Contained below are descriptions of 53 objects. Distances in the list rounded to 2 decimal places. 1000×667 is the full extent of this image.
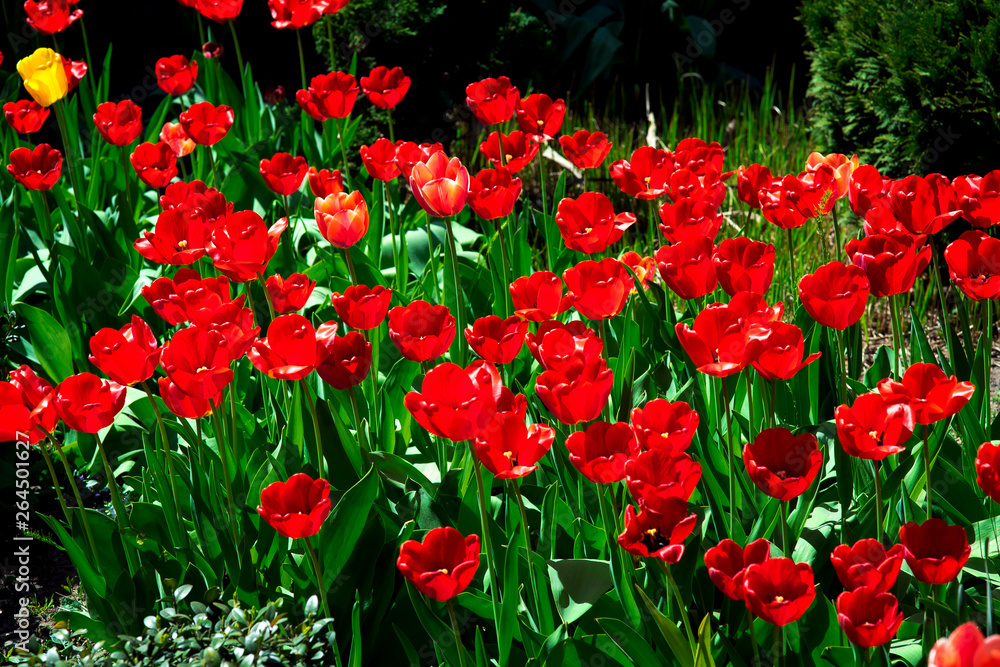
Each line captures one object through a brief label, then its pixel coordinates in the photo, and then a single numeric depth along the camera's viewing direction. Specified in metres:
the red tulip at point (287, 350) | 3.60
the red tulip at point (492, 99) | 4.21
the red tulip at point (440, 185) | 3.82
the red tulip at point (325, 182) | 4.07
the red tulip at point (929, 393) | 3.49
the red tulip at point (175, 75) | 4.61
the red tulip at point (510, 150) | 4.18
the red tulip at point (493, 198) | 3.89
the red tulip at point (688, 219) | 3.85
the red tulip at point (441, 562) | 3.43
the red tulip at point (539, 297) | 3.74
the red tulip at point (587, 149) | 4.17
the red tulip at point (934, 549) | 3.41
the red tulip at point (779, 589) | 3.39
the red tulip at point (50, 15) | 4.84
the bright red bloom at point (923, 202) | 3.78
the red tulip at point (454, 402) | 3.47
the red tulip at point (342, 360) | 3.64
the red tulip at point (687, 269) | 3.75
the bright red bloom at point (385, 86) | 4.43
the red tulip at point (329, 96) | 4.38
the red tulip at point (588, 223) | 3.88
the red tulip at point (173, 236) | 3.92
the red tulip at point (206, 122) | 4.32
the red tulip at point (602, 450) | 3.47
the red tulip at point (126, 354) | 3.63
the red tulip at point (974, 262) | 3.69
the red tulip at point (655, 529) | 3.44
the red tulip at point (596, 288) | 3.70
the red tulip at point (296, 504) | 3.52
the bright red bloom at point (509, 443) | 3.47
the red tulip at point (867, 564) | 3.39
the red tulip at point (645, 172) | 4.01
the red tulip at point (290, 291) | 3.81
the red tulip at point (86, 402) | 3.60
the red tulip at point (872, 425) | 3.47
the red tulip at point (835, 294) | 3.63
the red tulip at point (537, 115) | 4.20
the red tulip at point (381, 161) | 4.15
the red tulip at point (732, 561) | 3.41
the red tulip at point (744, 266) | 3.73
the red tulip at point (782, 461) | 3.47
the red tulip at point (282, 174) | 4.13
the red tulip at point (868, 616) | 3.38
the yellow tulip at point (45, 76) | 4.45
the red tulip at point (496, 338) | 3.69
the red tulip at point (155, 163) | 4.23
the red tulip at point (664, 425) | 3.51
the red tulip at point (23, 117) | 4.42
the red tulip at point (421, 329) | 3.68
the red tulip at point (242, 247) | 3.79
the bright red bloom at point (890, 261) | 3.68
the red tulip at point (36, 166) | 4.21
